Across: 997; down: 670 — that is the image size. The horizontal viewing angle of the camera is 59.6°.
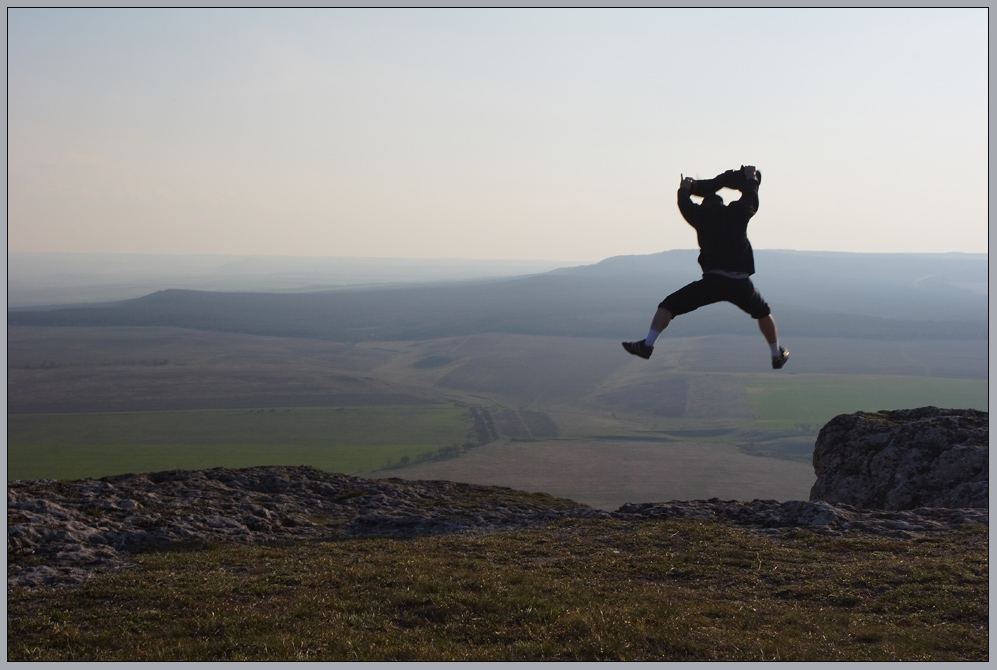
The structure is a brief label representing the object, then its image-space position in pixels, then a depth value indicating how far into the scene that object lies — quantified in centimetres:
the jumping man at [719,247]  1302
